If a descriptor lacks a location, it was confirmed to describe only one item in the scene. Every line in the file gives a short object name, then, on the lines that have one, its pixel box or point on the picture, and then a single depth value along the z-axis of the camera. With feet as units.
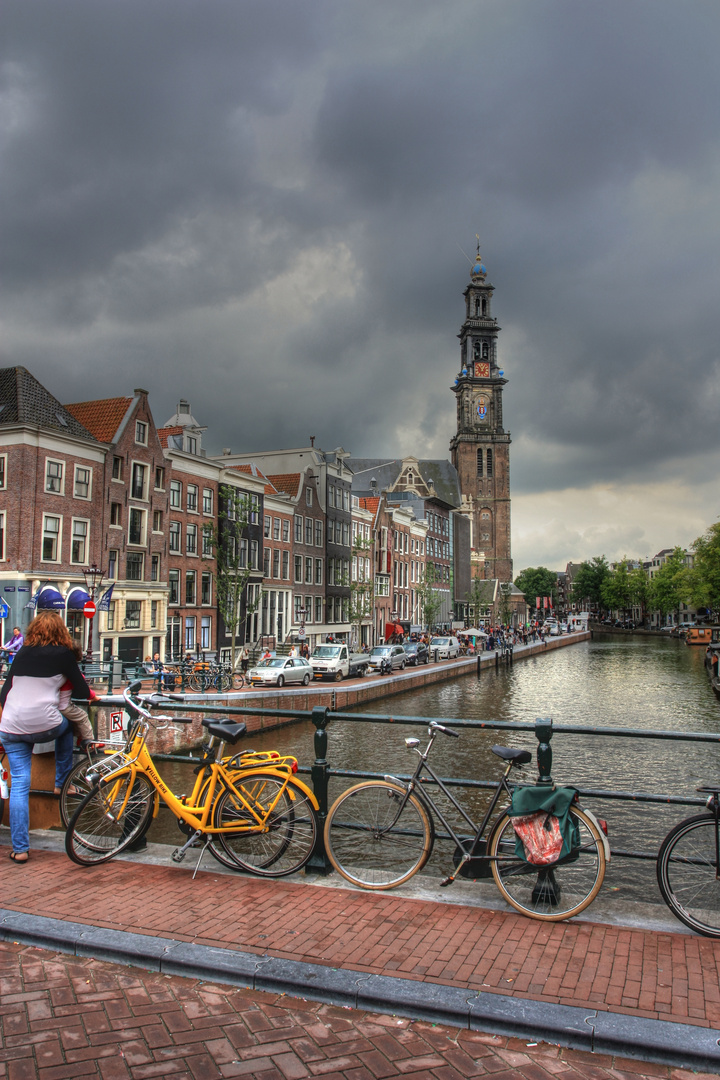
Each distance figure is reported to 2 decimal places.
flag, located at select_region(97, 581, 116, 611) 94.48
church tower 379.14
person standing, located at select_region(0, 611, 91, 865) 19.61
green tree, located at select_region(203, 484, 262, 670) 129.08
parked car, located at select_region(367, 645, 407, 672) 126.41
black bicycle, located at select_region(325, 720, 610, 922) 15.99
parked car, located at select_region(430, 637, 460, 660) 168.96
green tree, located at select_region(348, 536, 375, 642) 165.37
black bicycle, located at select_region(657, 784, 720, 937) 15.14
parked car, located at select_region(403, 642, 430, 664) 144.77
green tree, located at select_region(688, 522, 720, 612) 265.13
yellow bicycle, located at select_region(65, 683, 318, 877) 18.40
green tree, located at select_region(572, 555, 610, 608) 529.45
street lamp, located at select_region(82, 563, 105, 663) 88.06
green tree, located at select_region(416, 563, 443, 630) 203.51
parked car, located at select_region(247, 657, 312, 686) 96.99
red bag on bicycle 15.88
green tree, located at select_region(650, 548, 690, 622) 410.17
